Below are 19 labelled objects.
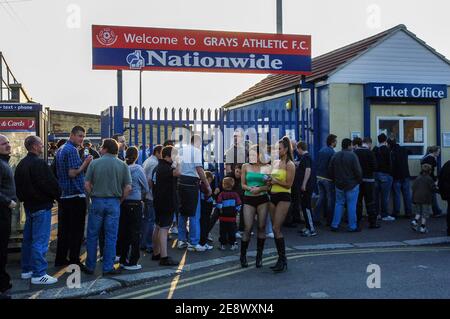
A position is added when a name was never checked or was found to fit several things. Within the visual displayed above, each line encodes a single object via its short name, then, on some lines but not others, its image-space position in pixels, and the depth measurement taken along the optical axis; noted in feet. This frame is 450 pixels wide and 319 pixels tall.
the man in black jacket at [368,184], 37.99
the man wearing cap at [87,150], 34.10
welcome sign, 39.01
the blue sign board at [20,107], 29.25
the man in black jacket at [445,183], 34.04
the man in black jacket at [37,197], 23.38
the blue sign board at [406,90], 43.06
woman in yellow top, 25.12
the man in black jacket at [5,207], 21.52
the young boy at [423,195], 34.94
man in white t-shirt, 29.89
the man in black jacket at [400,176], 41.75
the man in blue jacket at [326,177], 38.60
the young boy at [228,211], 30.25
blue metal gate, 39.17
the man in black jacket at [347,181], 36.60
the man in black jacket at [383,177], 40.81
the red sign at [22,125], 29.94
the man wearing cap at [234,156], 33.30
